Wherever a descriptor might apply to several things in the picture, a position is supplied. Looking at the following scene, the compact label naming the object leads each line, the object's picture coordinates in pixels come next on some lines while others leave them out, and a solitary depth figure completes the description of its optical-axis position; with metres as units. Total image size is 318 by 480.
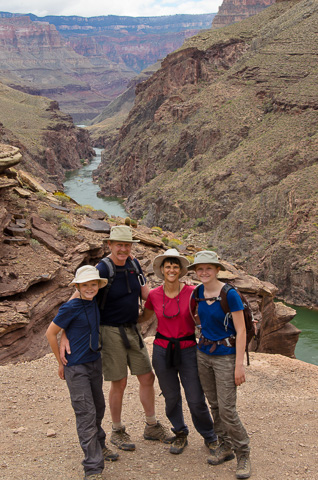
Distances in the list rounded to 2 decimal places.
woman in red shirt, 6.35
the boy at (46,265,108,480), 5.96
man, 6.45
